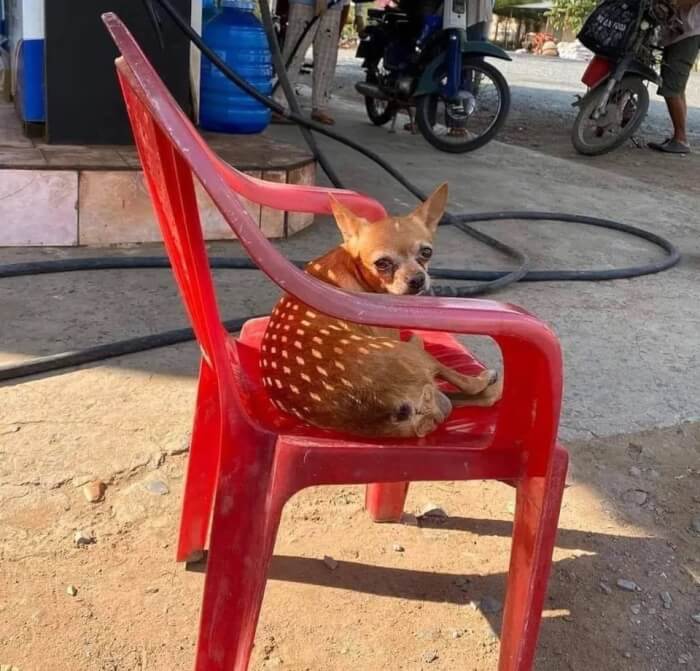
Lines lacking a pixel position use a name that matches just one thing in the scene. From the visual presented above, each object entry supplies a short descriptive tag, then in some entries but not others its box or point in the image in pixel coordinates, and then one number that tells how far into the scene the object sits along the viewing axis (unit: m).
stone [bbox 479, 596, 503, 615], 1.98
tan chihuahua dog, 1.64
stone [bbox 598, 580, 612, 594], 2.06
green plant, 29.05
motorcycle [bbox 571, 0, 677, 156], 7.38
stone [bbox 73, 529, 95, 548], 2.03
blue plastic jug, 4.99
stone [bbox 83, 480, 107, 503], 2.18
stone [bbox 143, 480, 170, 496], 2.25
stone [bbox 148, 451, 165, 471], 2.34
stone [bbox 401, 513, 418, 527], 2.26
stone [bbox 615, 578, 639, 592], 2.08
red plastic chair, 1.45
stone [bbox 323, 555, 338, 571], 2.07
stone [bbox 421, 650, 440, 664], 1.81
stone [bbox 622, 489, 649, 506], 2.41
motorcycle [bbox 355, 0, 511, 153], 6.92
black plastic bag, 7.39
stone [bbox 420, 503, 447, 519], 2.29
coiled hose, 2.83
